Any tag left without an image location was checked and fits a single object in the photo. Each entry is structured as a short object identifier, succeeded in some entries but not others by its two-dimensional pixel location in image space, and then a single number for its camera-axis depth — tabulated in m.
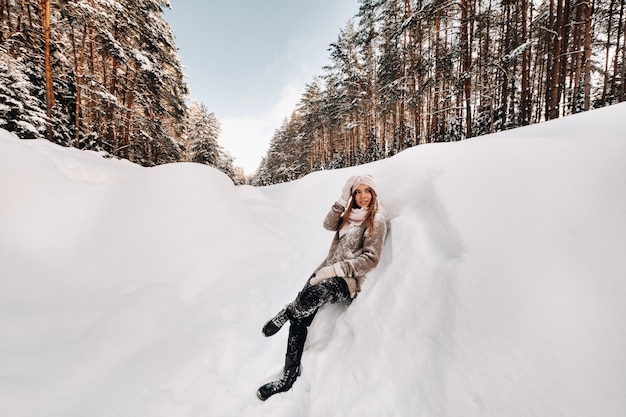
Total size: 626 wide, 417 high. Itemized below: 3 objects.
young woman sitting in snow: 2.13
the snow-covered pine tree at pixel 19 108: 7.18
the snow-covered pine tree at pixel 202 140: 23.25
